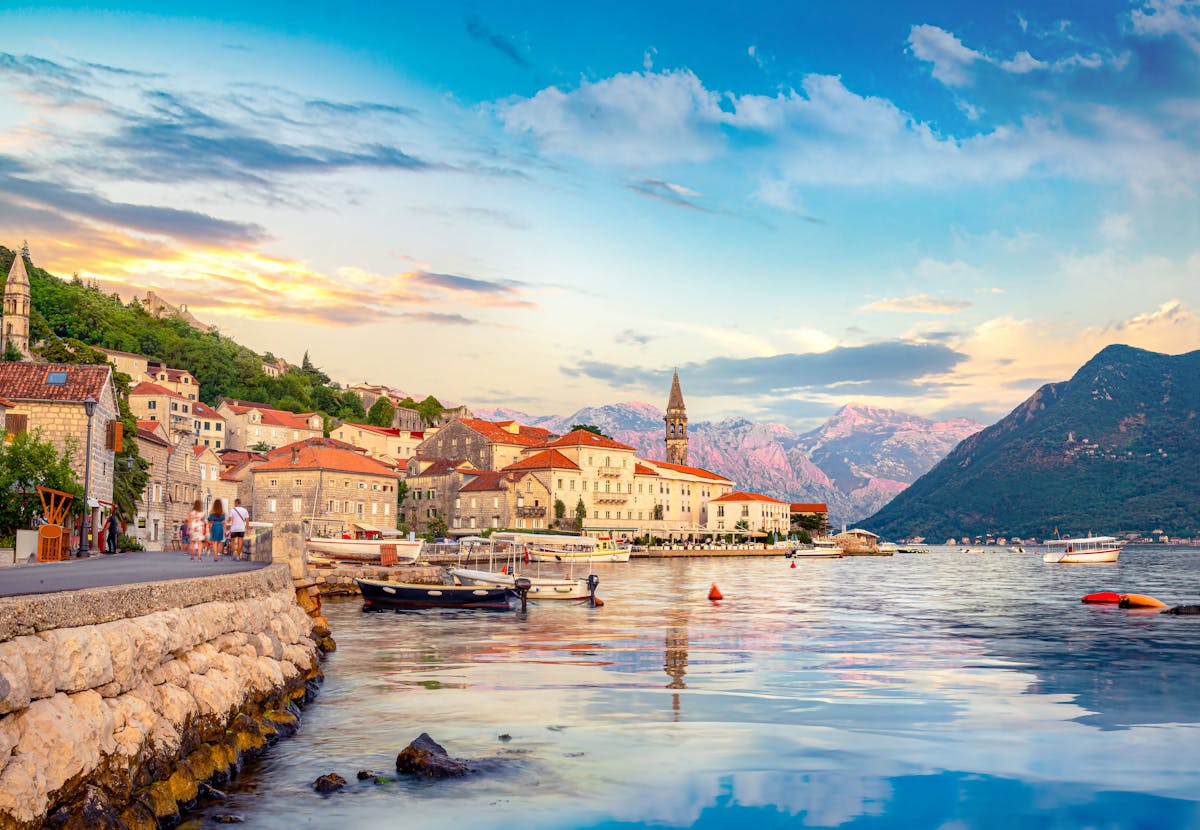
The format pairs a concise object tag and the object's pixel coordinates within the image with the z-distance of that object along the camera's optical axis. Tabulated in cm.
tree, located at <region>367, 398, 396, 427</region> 17362
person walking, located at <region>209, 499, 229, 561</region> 2894
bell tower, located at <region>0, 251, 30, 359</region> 11400
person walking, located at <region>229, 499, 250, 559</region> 3111
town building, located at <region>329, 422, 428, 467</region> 15112
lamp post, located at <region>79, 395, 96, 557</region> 3141
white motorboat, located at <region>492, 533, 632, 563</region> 9531
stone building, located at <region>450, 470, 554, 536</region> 12444
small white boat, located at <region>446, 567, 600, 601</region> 4728
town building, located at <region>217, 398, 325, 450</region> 14912
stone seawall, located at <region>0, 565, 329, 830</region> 854
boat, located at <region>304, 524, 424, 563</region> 7060
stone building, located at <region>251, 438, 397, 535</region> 10394
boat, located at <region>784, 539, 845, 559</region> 14938
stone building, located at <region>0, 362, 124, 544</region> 4128
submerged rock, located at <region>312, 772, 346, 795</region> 1291
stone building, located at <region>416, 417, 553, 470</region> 13788
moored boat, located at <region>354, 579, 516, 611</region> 4319
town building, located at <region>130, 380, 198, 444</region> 13226
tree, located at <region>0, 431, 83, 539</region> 3100
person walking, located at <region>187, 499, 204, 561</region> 2813
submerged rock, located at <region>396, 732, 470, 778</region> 1366
